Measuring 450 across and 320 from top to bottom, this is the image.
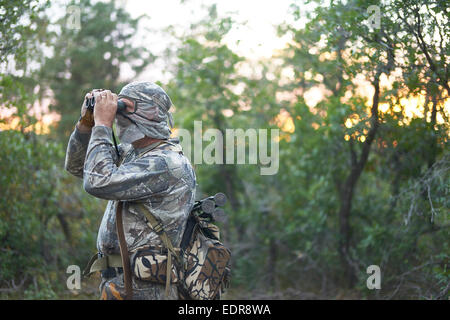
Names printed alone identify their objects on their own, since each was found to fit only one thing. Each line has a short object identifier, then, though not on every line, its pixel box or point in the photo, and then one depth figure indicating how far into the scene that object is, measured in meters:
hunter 2.59
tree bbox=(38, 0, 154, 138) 10.91
